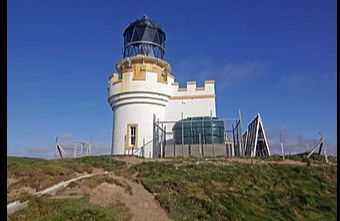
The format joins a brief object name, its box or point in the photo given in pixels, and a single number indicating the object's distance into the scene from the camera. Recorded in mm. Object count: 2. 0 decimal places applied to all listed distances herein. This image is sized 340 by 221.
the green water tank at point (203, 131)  24656
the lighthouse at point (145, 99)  27438
